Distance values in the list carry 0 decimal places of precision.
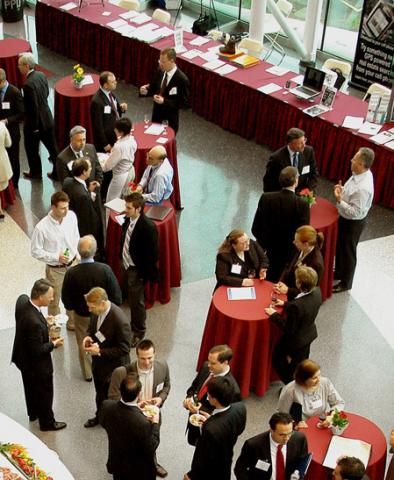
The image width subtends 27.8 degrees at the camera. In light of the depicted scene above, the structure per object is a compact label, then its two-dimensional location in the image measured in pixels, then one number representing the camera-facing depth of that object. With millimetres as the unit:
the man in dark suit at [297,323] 5863
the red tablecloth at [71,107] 9594
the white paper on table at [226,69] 10453
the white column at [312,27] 12016
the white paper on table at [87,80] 9852
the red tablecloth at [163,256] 7316
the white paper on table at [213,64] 10570
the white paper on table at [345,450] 5047
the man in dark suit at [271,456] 4805
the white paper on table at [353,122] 9210
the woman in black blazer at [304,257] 6316
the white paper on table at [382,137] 8906
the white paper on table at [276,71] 10547
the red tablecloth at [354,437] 5078
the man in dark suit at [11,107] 8789
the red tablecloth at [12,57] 10961
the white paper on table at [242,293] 6402
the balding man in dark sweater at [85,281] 6055
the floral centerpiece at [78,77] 9617
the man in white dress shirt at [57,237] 6531
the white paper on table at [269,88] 10047
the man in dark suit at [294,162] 7484
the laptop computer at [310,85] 9742
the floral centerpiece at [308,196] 7184
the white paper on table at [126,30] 11461
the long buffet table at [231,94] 9281
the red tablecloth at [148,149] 8414
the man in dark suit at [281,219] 6949
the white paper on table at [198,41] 11312
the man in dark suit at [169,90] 9078
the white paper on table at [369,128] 9086
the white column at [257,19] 12000
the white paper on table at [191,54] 10883
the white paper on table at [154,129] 8688
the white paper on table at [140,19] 11886
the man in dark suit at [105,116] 8570
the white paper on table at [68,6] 12288
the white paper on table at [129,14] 12086
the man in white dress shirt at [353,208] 7117
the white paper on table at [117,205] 7223
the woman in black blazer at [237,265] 6457
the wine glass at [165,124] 8747
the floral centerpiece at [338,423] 5191
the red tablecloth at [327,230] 7305
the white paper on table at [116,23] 11717
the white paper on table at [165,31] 11431
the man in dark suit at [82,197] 7066
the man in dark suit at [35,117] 8953
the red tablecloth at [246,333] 6207
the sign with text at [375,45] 11352
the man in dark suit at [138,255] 6562
